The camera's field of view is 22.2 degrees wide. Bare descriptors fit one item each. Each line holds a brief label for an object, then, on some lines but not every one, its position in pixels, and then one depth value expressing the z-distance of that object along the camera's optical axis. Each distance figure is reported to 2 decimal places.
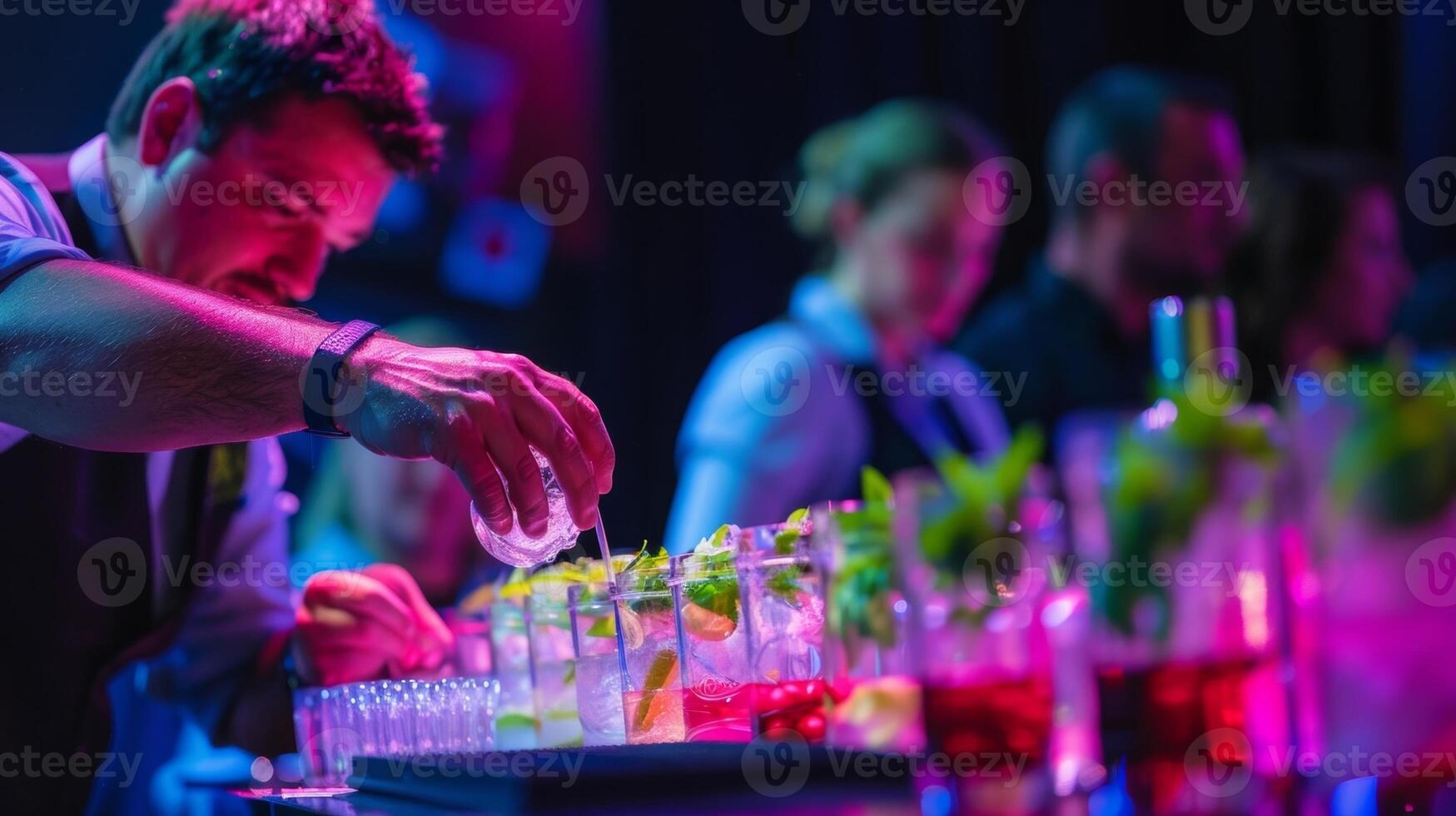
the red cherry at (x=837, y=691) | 2.03
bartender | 2.45
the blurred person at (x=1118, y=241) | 4.12
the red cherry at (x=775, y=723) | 2.11
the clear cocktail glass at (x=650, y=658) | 2.17
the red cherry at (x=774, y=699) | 2.11
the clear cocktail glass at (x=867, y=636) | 2.00
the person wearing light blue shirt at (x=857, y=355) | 3.34
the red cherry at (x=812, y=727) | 2.10
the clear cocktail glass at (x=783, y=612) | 2.13
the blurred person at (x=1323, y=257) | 3.92
